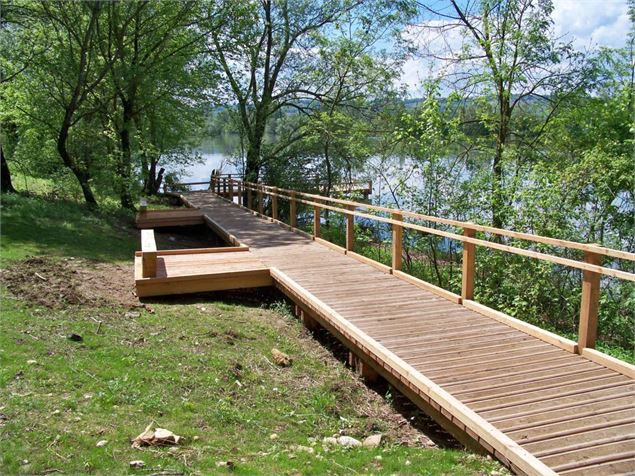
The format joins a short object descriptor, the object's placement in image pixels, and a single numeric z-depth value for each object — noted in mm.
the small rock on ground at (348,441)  3944
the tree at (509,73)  10555
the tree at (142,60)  14430
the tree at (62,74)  13039
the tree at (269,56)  18562
